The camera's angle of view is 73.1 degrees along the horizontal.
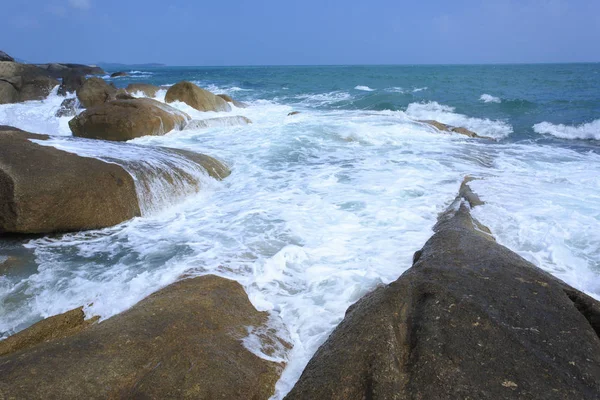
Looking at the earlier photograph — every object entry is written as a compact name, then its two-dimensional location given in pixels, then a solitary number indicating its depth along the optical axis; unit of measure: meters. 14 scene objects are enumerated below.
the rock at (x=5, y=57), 26.45
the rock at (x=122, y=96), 13.52
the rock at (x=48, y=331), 2.62
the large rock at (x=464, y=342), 1.94
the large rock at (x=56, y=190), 4.77
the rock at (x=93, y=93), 14.93
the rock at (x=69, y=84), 19.69
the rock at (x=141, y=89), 19.33
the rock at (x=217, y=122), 12.38
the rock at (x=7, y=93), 17.97
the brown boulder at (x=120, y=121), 9.88
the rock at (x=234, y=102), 18.11
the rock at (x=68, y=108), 14.50
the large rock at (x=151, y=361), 2.12
